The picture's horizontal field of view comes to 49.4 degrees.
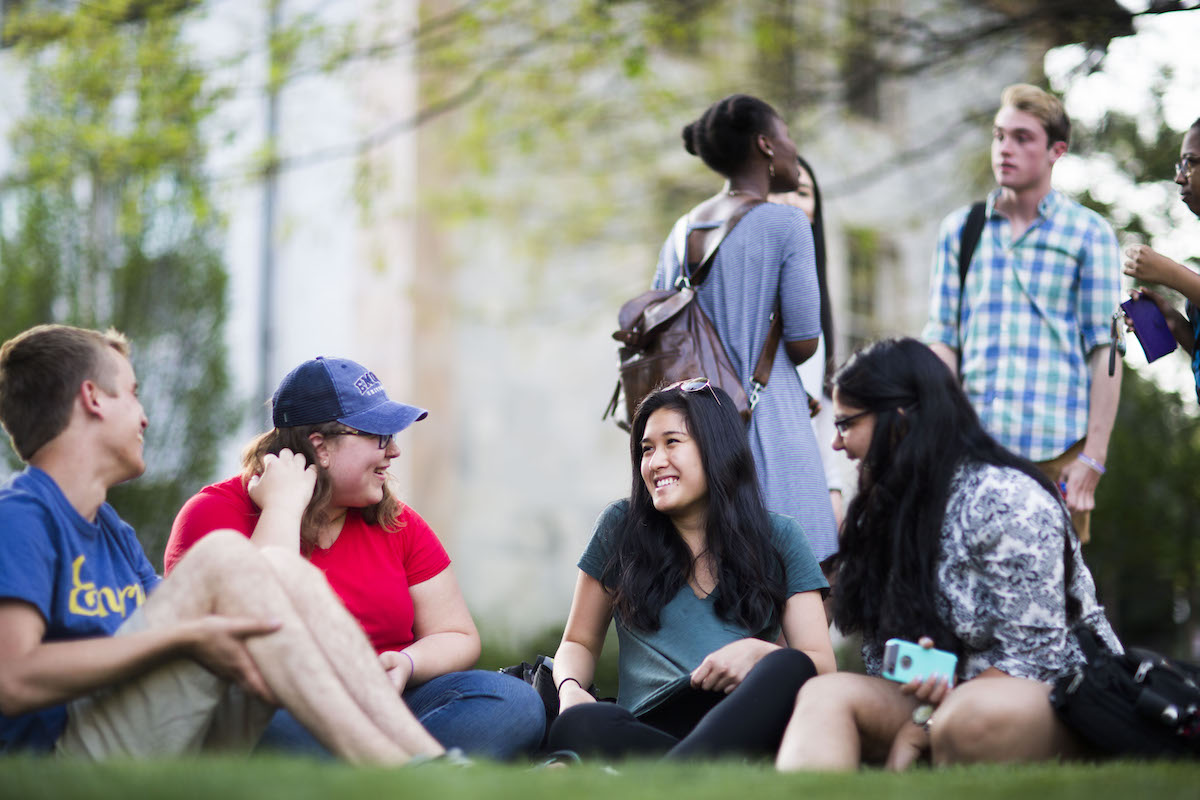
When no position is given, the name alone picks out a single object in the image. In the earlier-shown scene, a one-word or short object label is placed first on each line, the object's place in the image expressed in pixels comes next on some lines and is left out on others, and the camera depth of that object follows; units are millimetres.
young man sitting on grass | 2904
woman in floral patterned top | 3342
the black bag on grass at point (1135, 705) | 3182
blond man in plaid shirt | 4852
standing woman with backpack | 4469
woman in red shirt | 3811
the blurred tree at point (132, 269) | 11078
